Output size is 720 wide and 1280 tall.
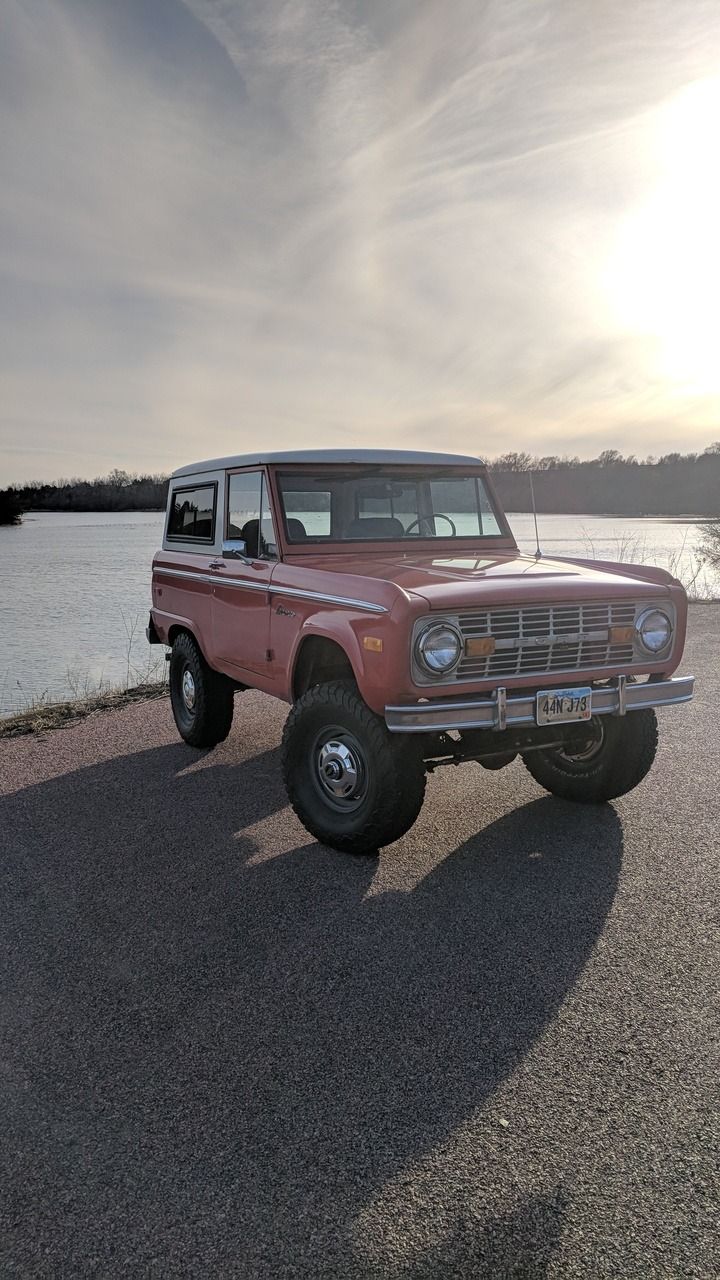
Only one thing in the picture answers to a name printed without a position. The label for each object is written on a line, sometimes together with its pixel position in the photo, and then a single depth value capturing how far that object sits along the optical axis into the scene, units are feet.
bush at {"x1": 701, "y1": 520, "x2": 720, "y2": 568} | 80.59
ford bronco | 13.15
